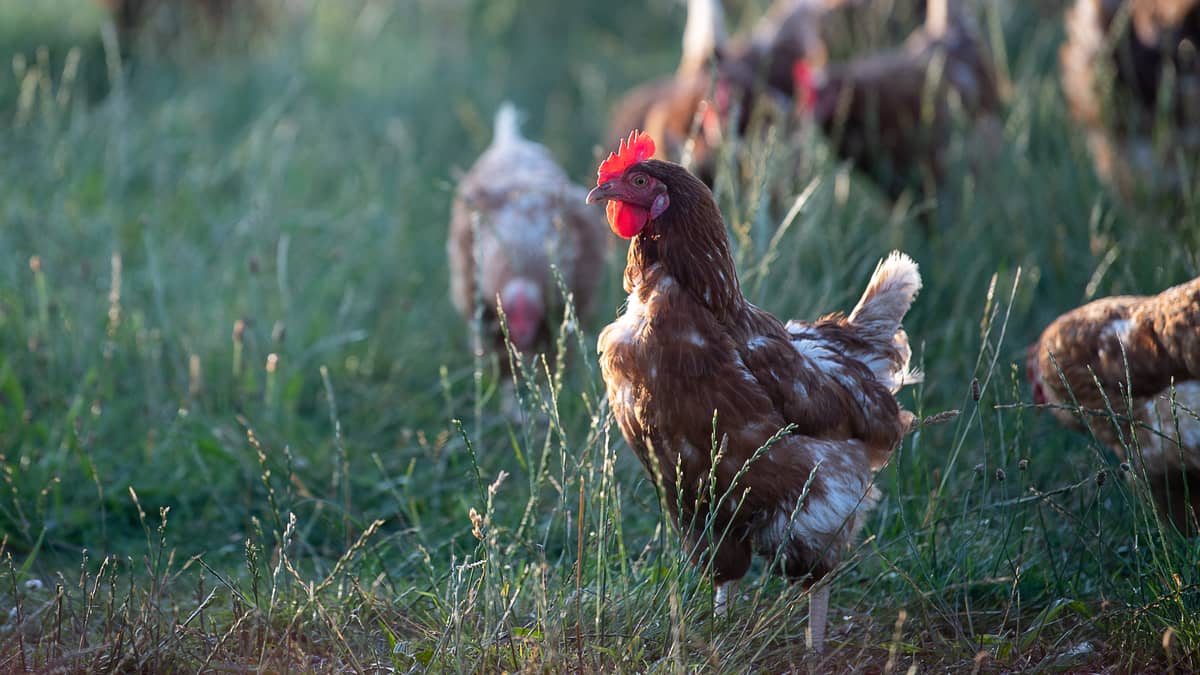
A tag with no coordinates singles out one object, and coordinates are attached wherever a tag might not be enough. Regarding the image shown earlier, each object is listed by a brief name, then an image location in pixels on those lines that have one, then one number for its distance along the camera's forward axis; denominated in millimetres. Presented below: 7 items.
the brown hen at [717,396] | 5492
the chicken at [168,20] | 15609
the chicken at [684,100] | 12164
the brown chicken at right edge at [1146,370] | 6078
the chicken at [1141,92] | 10687
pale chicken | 9266
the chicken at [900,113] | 12055
